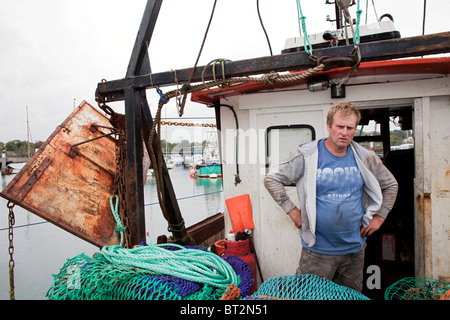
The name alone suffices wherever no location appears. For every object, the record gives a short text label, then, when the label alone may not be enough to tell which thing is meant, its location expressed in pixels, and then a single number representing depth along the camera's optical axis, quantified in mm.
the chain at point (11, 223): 3178
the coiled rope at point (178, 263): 2131
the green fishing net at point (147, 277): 2027
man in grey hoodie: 2291
